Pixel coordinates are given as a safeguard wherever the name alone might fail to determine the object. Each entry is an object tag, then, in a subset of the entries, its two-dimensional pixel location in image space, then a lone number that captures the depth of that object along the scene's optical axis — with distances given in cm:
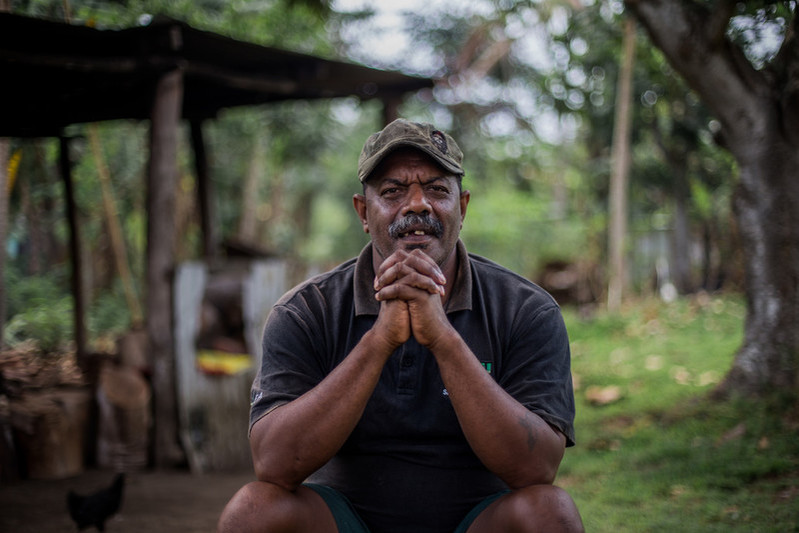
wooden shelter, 585
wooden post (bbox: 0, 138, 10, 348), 637
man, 237
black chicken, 446
